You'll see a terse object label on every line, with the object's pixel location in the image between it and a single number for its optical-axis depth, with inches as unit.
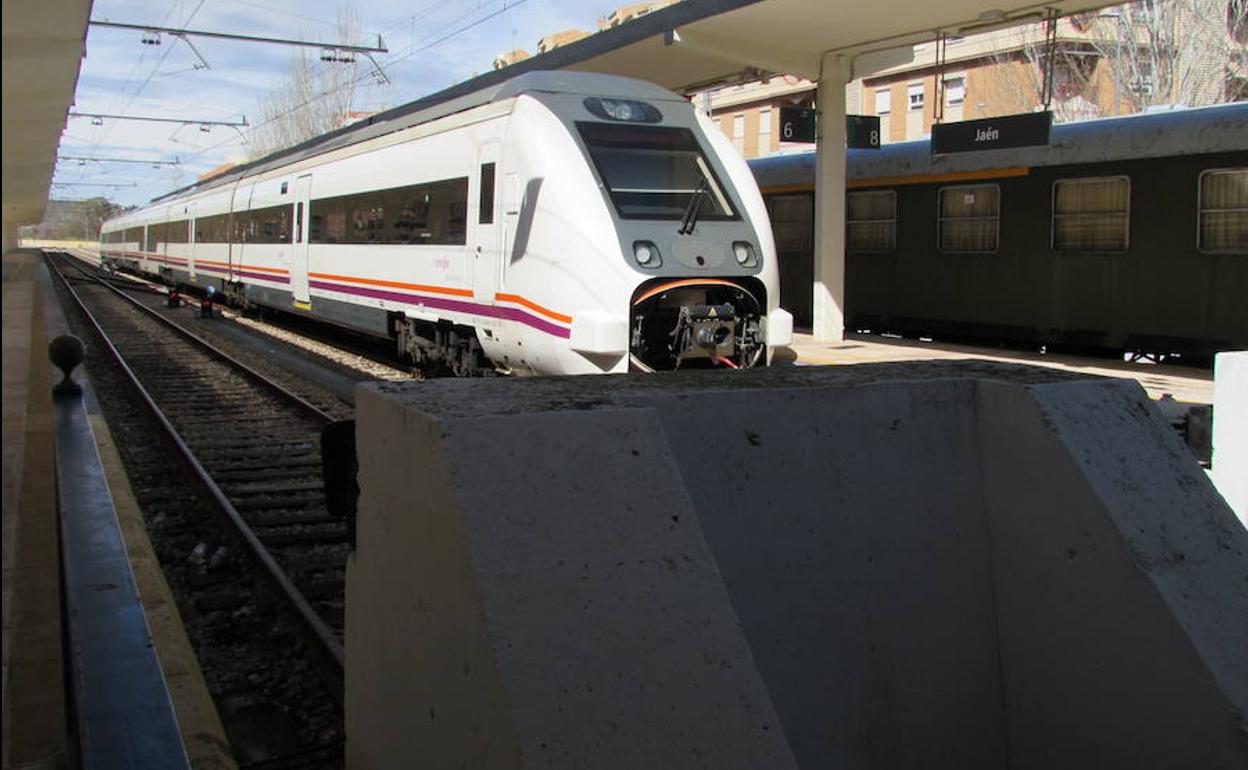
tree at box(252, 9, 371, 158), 1988.2
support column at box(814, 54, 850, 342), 639.8
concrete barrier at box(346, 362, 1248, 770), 90.7
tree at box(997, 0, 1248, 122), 1018.1
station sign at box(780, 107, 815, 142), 661.3
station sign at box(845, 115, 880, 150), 646.5
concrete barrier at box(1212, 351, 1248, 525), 218.5
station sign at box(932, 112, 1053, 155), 518.9
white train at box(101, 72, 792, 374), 352.8
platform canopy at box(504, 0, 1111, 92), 532.4
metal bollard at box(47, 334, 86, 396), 403.5
